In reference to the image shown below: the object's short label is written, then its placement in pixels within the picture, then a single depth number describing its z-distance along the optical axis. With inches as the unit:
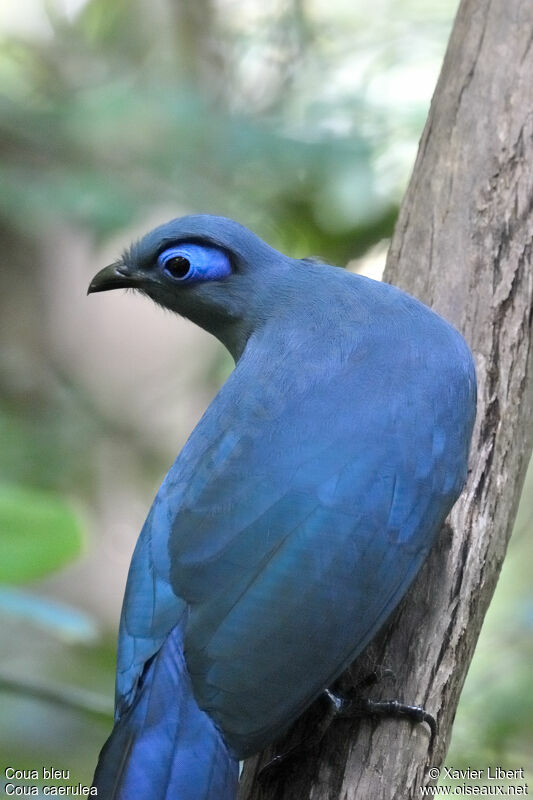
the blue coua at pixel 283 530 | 135.0
